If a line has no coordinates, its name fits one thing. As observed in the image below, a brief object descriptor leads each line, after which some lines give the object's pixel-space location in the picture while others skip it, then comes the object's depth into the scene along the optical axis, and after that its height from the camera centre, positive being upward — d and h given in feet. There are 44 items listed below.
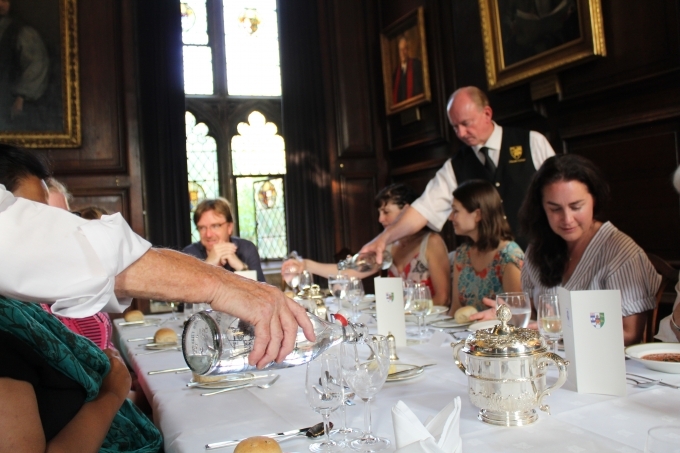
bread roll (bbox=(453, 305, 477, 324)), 8.04 -0.72
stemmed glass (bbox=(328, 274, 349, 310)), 8.80 -0.29
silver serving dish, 4.02 -0.77
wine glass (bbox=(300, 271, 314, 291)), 11.27 -0.20
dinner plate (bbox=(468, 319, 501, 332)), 7.14 -0.78
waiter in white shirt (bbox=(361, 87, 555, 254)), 12.79 +1.96
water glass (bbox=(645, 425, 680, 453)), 2.26 -0.70
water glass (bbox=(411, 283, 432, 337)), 7.41 -0.49
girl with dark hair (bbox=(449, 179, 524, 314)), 10.23 +0.13
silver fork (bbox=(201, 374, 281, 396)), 5.31 -0.97
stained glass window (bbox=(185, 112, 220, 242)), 24.09 +4.28
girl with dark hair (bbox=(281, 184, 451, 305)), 12.28 +0.08
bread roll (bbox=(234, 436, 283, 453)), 3.39 -0.93
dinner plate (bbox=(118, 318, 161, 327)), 10.77 -0.75
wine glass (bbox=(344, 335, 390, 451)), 3.92 -0.68
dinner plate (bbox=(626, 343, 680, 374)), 5.47 -0.92
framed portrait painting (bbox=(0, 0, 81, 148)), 18.43 +6.15
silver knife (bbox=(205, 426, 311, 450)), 3.90 -1.04
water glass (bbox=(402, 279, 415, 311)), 7.47 -0.39
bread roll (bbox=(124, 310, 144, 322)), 11.18 -0.65
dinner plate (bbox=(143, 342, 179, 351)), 8.02 -0.86
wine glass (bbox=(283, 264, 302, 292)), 11.44 -0.11
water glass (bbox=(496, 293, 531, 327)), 6.01 -0.49
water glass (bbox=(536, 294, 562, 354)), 5.69 -0.57
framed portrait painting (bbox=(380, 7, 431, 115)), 19.35 +6.24
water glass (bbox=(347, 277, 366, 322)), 8.73 -0.40
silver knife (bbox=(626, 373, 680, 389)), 4.65 -1.04
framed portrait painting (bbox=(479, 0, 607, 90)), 13.25 +4.85
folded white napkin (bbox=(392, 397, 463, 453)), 3.23 -0.87
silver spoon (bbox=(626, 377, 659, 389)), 4.72 -1.03
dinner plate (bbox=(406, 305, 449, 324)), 8.69 -0.77
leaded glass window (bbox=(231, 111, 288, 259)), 24.72 +3.09
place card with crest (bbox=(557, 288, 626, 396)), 4.55 -0.69
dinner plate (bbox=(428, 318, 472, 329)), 7.98 -0.84
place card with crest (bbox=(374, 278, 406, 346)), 7.03 -0.51
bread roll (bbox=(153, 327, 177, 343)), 8.14 -0.75
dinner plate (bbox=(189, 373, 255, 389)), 5.49 -0.95
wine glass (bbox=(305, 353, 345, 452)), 3.91 -0.75
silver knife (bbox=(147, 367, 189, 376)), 6.30 -0.92
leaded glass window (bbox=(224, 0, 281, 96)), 25.07 +8.82
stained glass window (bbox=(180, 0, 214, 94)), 24.54 +8.67
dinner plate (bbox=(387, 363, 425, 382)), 5.23 -0.93
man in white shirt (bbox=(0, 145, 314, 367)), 2.90 +0.03
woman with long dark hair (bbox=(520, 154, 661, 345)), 7.09 +0.05
